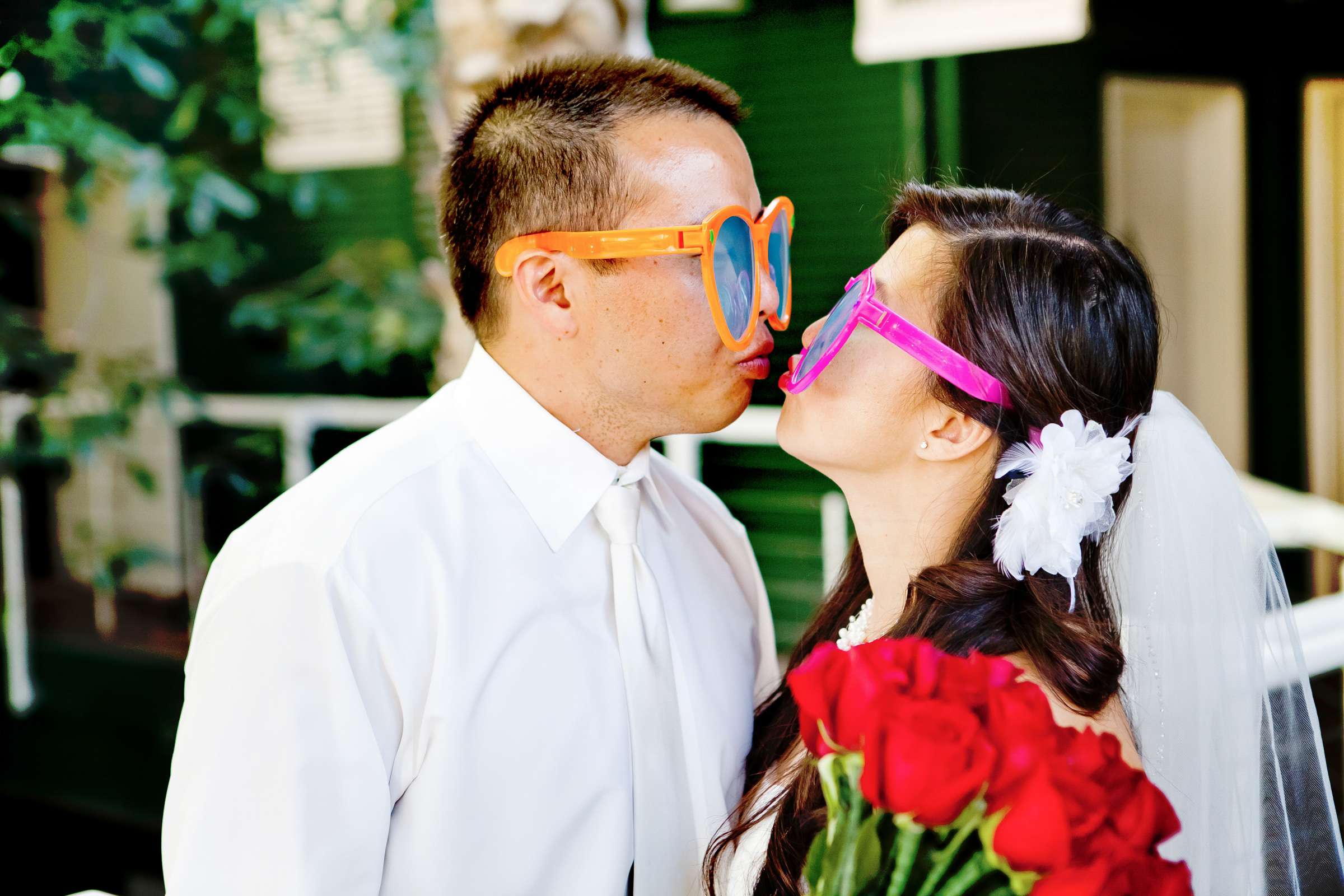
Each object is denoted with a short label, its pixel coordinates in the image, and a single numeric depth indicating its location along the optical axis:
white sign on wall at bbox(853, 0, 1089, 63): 4.12
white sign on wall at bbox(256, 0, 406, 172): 6.41
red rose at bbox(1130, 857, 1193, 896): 1.06
